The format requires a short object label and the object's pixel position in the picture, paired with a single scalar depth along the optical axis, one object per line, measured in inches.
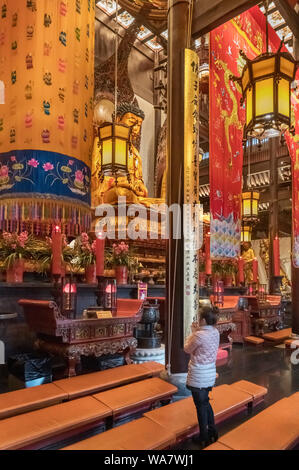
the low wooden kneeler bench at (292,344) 260.1
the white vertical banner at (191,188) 155.4
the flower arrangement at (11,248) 182.4
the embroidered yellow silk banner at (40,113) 113.3
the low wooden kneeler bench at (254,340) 272.1
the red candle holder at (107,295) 185.9
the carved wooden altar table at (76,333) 154.3
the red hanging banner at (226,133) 187.3
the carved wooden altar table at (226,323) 235.3
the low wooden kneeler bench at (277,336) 284.0
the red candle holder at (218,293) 250.4
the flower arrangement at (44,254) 197.2
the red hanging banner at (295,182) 266.1
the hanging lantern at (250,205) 310.2
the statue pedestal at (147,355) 197.3
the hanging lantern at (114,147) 209.0
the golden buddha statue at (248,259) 438.1
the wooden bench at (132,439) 84.4
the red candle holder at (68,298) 159.2
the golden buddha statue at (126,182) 337.4
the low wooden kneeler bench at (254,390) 132.6
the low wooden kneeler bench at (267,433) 87.0
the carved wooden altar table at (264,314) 300.0
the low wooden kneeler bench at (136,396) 112.6
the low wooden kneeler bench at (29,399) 102.1
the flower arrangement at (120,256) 229.3
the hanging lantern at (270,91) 130.7
